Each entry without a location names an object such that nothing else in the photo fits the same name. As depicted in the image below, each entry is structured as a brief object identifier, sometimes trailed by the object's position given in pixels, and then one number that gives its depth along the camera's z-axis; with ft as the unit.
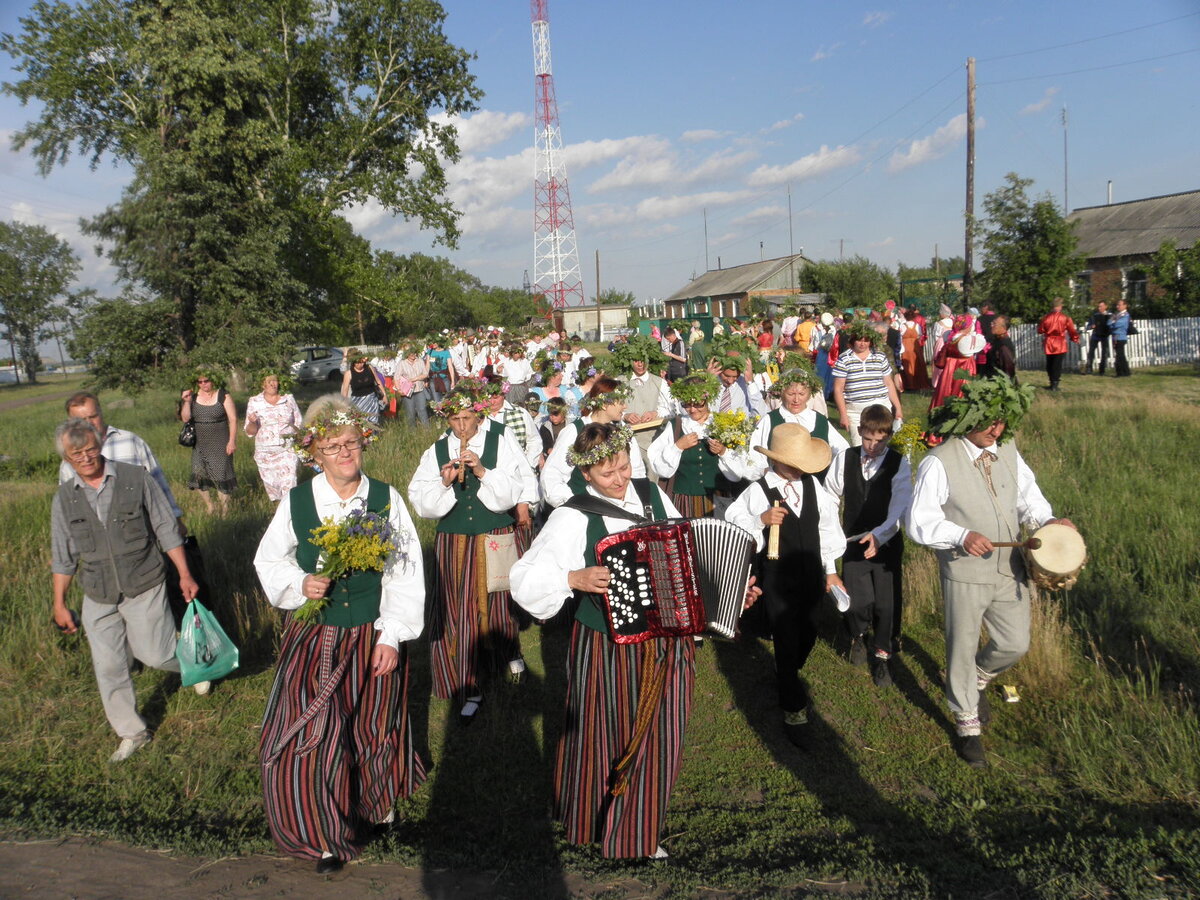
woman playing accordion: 12.16
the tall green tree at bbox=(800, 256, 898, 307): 147.33
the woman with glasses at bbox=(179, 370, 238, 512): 31.35
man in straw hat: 15.93
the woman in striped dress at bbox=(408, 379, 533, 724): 17.79
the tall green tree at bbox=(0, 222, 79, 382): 219.00
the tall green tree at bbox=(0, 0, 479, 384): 61.57
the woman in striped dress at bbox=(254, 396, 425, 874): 12.17
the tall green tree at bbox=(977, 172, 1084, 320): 68.74
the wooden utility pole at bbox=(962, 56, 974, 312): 76.59
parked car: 115.65
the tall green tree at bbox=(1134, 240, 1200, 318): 75.51
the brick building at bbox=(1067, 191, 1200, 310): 110.32
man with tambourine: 14.07
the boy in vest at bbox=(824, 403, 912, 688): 18.05
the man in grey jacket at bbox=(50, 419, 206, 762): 15.49
